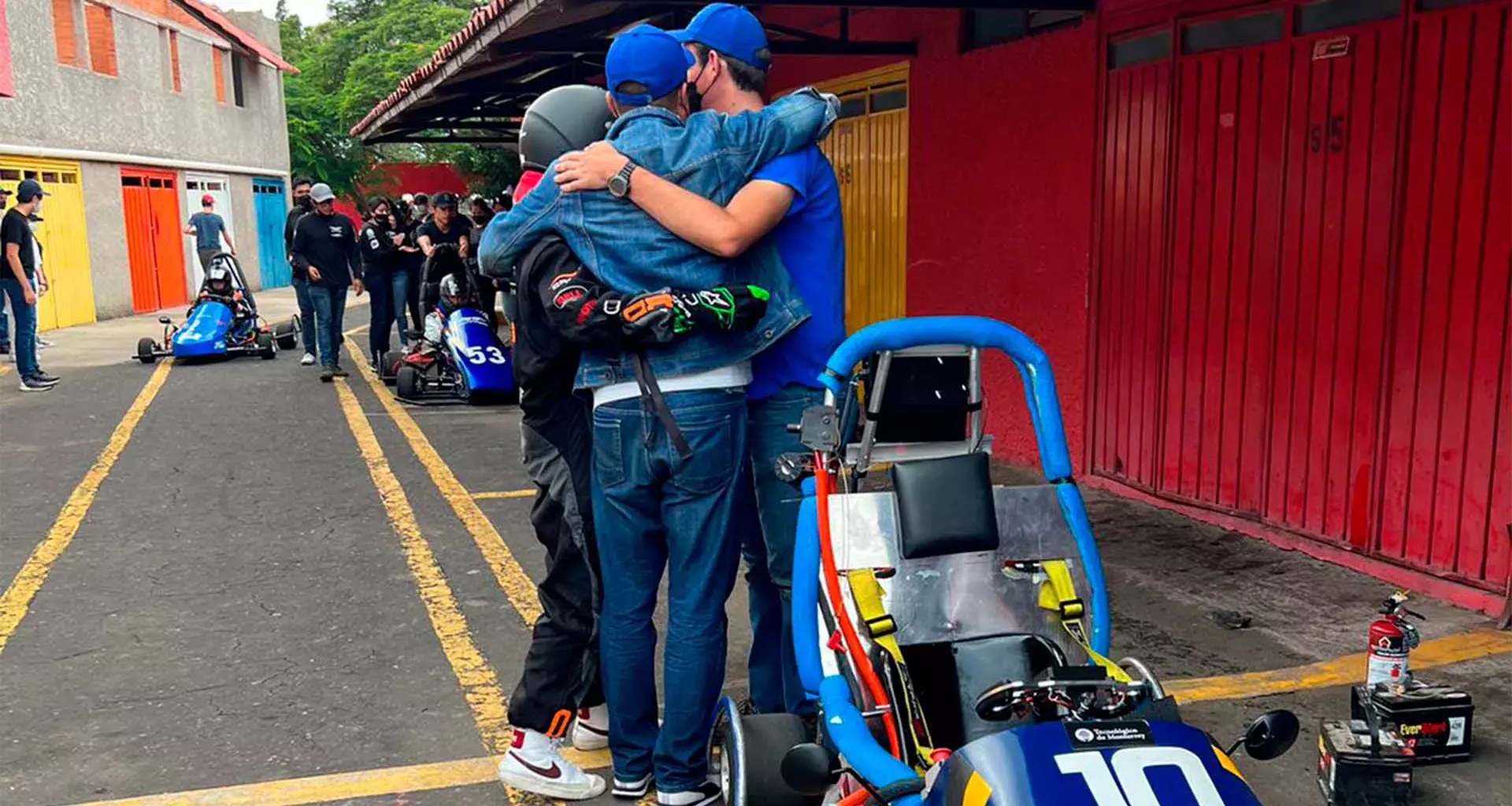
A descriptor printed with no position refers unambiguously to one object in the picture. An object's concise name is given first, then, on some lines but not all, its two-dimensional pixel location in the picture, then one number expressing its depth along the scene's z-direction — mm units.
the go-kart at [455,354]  10414
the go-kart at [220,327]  13469
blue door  29188
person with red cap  16062
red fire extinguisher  3527
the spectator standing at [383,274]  12289
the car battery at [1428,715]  3492
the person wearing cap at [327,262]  11883
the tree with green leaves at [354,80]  37156
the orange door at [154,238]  22016
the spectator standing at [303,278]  12295
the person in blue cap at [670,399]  3078
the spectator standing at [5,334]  14604
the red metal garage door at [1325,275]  4836
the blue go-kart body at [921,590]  2826
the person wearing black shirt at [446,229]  11234
